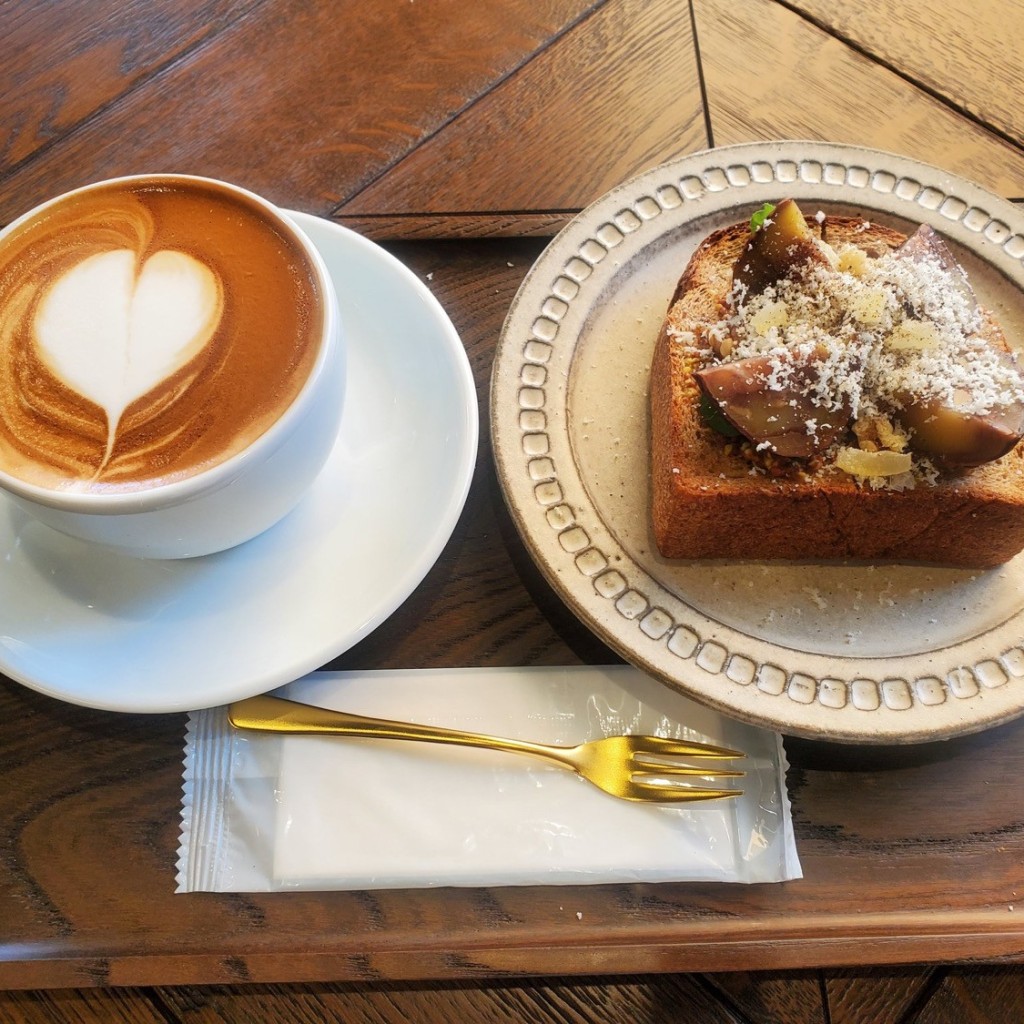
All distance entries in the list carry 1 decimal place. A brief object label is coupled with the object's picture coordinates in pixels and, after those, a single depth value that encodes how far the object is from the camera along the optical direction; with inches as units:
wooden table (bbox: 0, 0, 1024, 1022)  11.6
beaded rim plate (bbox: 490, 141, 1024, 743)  11.8
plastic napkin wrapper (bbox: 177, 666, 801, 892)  11.7
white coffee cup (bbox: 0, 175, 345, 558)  10.4
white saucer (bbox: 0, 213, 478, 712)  11.3
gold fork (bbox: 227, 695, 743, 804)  12.0
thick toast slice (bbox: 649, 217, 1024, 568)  12.4
